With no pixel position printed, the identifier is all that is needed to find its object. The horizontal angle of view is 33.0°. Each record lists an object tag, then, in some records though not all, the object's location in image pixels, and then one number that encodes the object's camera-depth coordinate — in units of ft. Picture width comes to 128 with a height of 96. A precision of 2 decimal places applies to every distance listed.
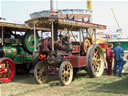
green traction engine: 22.41
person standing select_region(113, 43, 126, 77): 24.33
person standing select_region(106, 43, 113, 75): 25.82
